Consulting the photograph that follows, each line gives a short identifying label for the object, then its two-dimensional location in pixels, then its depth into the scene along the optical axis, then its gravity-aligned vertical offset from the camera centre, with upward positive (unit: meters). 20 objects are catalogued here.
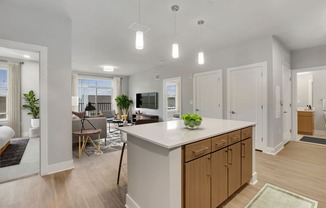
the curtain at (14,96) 5.19 +0.28
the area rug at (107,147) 3.68 -1.13
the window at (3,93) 5.30 +0.40
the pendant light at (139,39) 1.87 +0.79
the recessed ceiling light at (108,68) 6.54 +1.54
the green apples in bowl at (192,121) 1.82 -0.20
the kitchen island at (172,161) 1.28 -0.54
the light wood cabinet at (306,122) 5.09 -0.65
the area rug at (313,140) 4.36 -1.08
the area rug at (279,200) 1.80 -1.18
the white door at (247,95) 3.62 +0.20
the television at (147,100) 6.80 +0.18
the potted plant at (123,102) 8.30 +0.11
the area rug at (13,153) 3.05 -1.12
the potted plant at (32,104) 5.41 -0.01
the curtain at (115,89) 8.49 +0.82
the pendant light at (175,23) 2.19 +1.50
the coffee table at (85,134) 3.37 -0.65
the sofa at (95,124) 4.03 -0.55
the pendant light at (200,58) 2.56 +0.76
